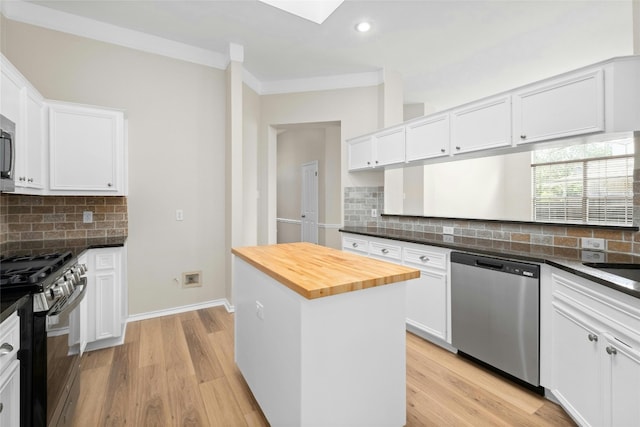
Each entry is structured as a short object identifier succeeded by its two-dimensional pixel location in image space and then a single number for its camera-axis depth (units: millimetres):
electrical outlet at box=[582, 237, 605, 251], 1997
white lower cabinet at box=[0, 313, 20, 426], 1066
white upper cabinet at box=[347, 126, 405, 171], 3389
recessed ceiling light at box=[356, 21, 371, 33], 3029
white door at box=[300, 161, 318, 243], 5797
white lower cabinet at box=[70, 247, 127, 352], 2354
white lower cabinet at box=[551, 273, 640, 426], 1229
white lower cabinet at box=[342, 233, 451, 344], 2443
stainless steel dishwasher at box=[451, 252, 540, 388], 1878
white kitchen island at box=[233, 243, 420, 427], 1248
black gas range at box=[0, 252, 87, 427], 1230
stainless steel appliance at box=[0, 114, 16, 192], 1662
